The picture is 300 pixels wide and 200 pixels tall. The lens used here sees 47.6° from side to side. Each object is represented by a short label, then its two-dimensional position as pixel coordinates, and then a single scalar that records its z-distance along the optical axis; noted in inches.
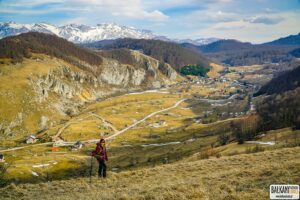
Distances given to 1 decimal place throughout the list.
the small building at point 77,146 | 6643.7
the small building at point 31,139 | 7071.9
